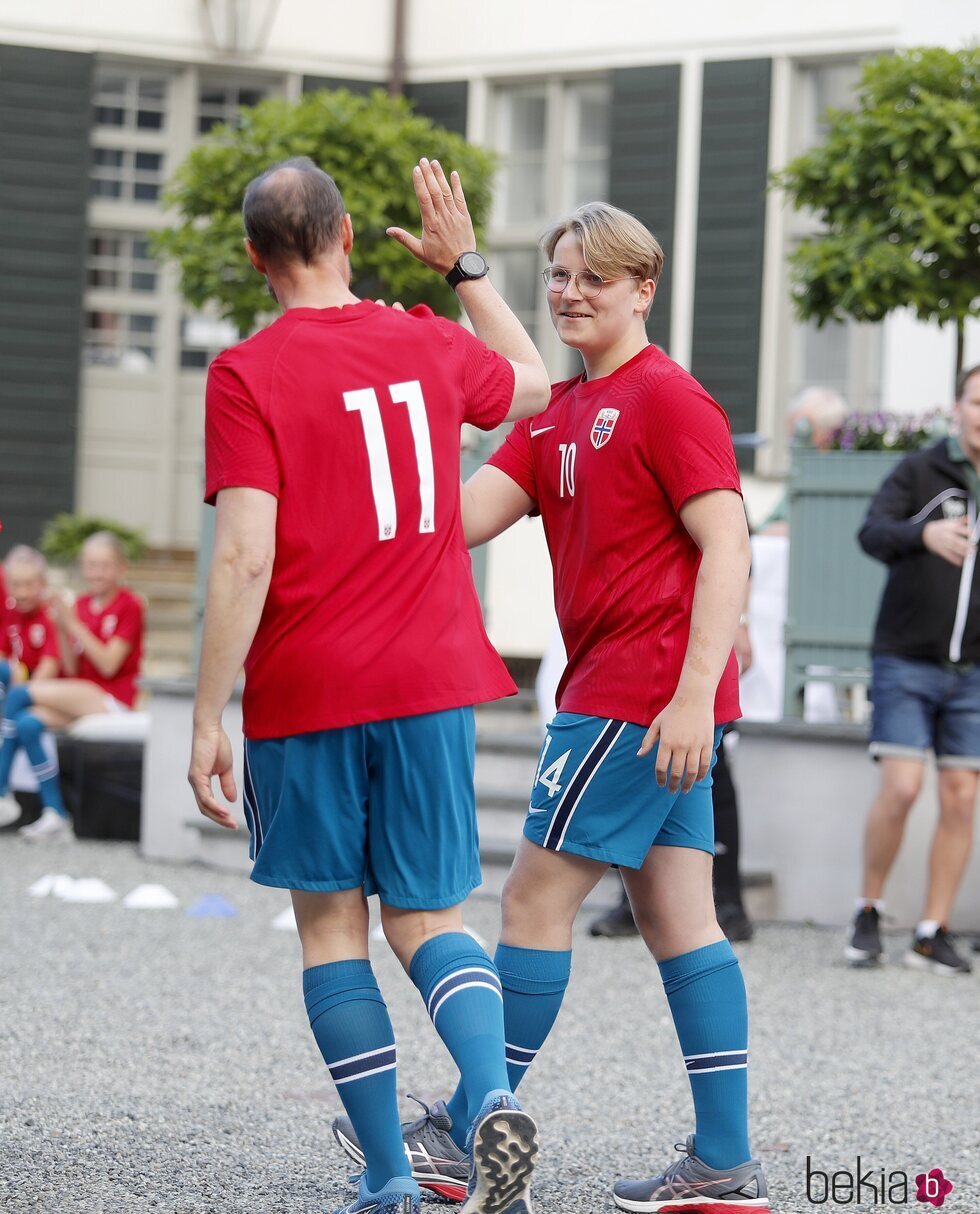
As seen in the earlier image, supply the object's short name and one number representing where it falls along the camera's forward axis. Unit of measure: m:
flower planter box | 14.84
